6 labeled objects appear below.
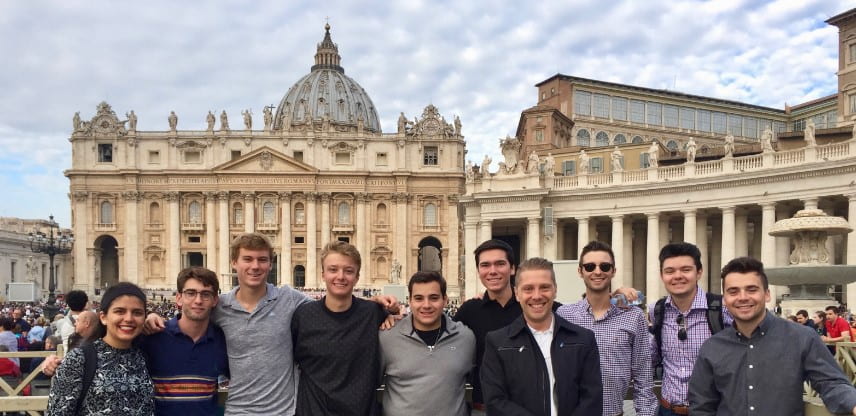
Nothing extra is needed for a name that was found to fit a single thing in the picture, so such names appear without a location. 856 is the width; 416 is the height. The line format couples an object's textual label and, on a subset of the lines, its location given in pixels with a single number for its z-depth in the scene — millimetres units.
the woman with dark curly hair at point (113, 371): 4949
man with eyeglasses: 5508
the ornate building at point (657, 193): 30281
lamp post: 35281
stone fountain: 19141
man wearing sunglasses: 5930
